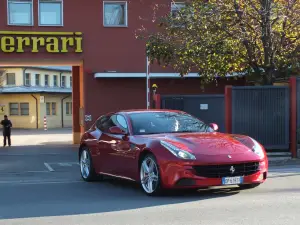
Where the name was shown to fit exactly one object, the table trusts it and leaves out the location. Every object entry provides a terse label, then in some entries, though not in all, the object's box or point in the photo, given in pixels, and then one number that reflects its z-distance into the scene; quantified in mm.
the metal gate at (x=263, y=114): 14609
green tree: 14672
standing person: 25664
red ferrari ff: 8203
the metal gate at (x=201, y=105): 17594
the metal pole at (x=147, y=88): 23439
